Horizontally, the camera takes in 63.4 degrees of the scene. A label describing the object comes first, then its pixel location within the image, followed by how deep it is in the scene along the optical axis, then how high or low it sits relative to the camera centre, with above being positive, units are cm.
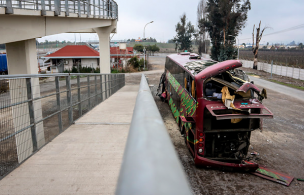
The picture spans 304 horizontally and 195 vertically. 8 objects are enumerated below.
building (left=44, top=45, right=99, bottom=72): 4275 -50
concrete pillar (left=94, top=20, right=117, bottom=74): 2245 +95
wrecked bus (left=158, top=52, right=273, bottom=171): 664 -176
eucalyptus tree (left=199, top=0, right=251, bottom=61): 4262 +623
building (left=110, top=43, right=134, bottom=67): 4940 -32
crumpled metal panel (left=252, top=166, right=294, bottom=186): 651 -325
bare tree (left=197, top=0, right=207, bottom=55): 7126 +1130
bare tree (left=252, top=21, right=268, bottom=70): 4158 +249
